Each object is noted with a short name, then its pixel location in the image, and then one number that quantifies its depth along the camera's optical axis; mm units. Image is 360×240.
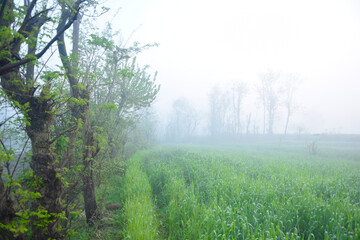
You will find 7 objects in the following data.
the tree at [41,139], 2543
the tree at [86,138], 3996
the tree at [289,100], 32628
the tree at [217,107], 50122
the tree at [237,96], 42875
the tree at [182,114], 55062
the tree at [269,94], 36094
